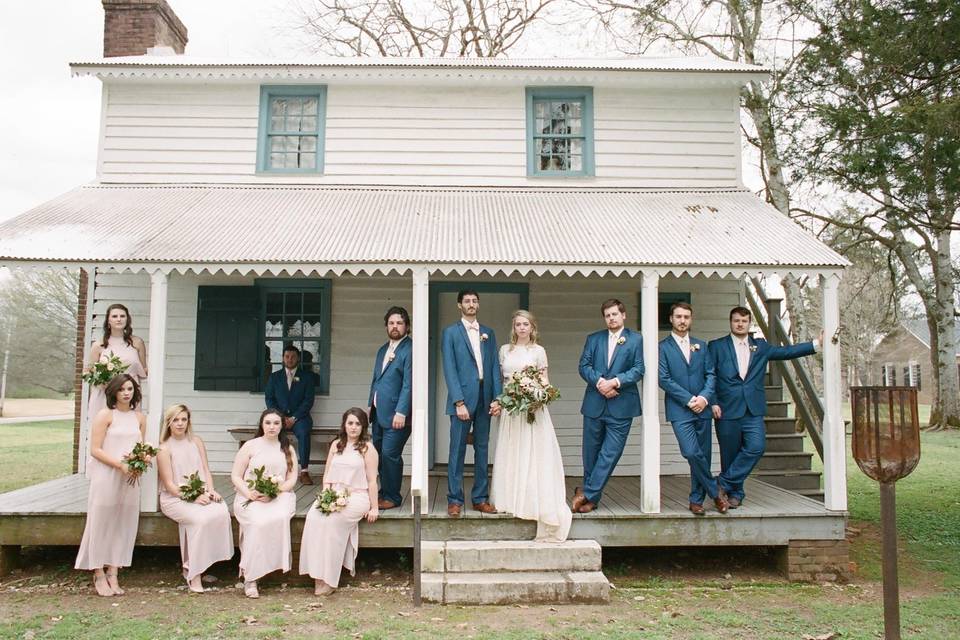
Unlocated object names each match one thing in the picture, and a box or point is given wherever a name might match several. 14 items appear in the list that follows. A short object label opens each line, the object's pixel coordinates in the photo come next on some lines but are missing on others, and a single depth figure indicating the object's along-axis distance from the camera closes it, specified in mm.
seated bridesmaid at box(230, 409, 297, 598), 6008
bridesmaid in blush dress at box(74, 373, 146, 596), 5949
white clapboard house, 8031
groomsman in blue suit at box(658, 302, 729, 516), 6484
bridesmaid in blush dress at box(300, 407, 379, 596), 6059
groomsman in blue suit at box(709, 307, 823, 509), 6672
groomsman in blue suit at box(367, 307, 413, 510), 6602
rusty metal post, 3854
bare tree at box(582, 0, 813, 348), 14992
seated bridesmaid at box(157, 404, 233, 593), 6133
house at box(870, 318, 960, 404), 45375
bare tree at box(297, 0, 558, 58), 20172
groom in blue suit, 6434
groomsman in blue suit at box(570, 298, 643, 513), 6520
